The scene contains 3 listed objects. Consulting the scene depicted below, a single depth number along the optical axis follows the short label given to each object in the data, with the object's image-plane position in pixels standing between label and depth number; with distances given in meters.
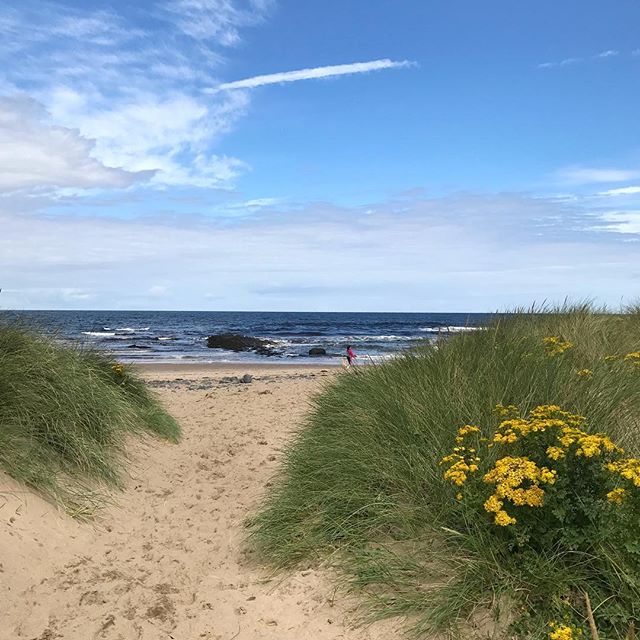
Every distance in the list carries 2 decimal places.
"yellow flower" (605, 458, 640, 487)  3.28
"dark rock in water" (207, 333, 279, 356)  36.01
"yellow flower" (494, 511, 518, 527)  3.44
